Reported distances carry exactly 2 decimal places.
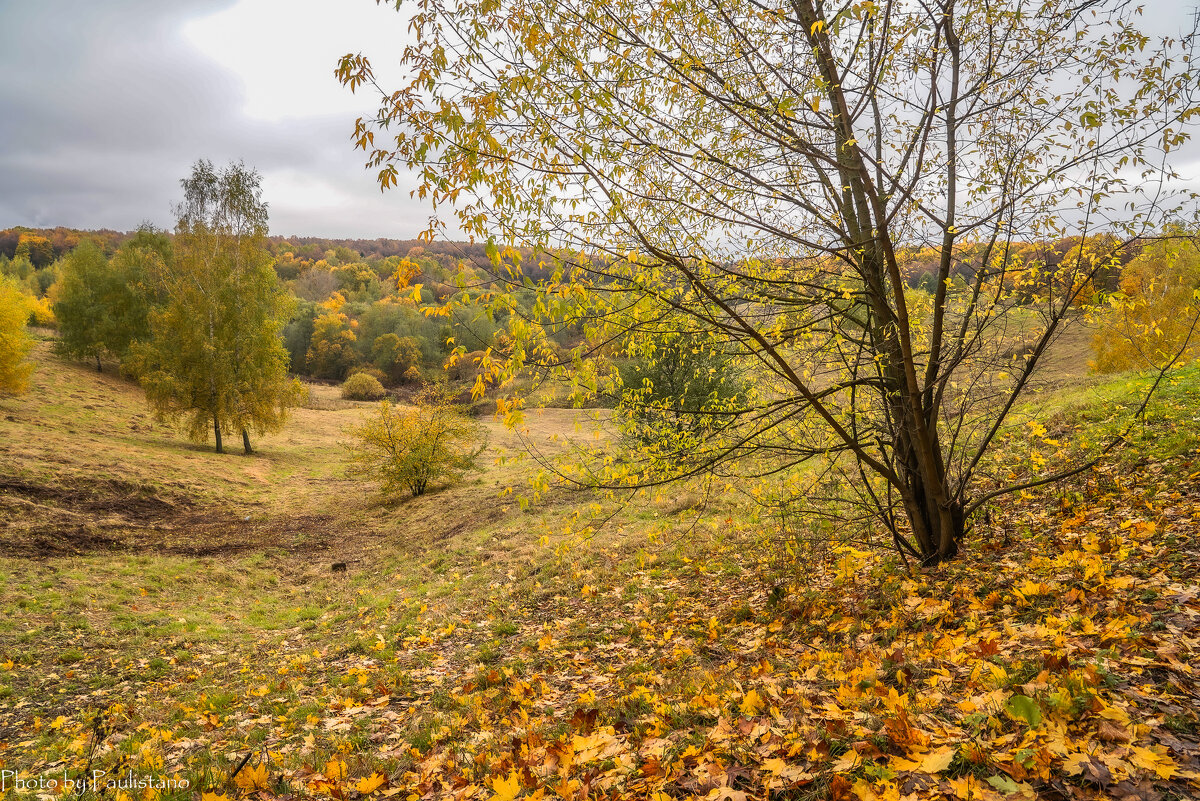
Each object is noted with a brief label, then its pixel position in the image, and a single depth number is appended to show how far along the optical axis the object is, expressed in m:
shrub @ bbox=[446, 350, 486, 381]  41.18
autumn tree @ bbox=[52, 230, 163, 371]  31.30
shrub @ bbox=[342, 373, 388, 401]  44.72
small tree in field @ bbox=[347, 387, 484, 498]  17.38
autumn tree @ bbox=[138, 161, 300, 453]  21.47
